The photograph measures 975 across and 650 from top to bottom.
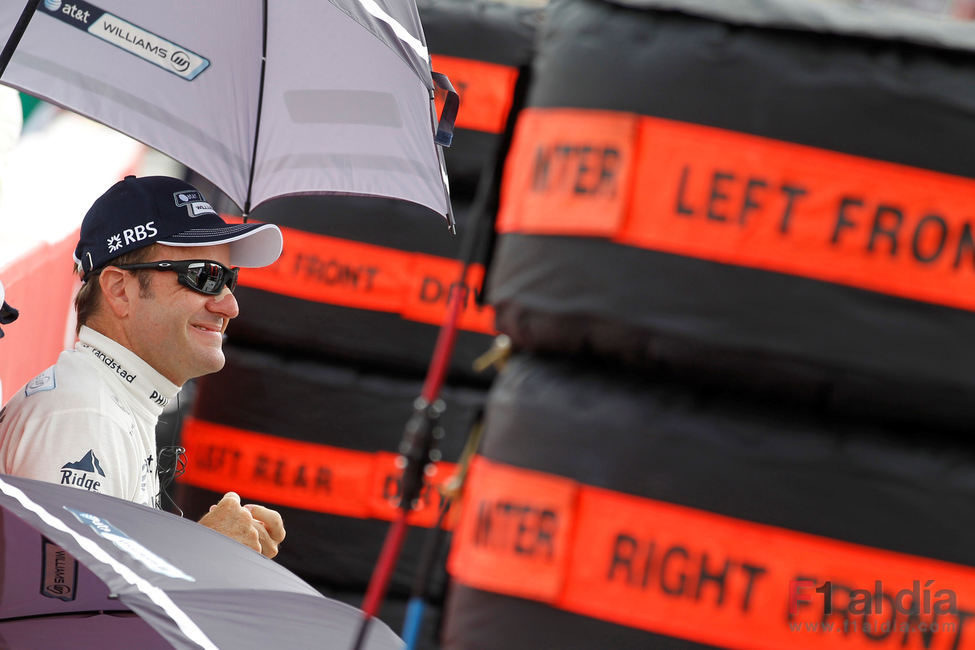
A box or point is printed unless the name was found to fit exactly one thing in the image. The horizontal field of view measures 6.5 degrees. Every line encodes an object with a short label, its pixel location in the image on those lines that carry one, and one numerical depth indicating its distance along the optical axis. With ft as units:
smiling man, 33.06
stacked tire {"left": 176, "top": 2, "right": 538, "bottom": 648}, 36.95
